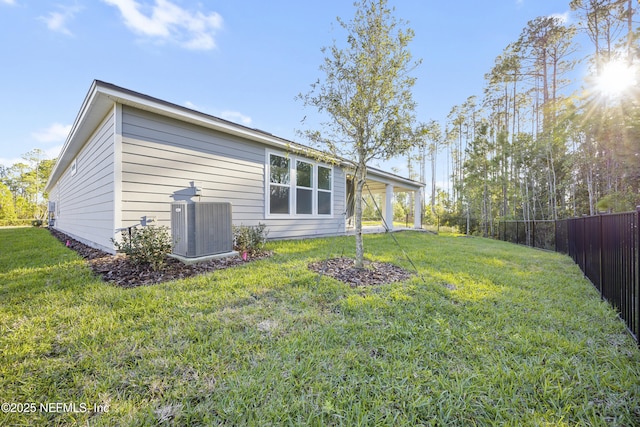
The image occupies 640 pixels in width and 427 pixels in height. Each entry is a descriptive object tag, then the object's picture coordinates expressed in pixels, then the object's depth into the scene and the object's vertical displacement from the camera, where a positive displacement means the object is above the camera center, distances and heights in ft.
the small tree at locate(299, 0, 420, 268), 10.89 +5.91
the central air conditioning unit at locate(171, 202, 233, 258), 12.41 -0.65
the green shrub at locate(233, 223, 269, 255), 15.25 -1.51
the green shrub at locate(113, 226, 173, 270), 11.03 -1.46
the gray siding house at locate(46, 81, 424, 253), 13.29 +3.29
